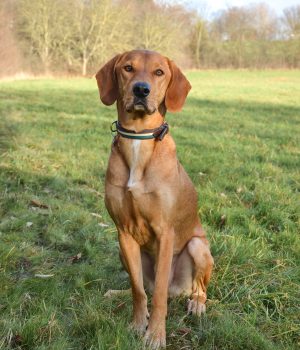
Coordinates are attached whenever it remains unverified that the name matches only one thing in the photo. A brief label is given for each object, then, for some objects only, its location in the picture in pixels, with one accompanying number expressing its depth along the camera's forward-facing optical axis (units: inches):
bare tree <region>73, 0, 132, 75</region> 1640.0
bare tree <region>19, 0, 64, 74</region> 1576.0
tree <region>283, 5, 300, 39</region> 2478.8
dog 116.1
